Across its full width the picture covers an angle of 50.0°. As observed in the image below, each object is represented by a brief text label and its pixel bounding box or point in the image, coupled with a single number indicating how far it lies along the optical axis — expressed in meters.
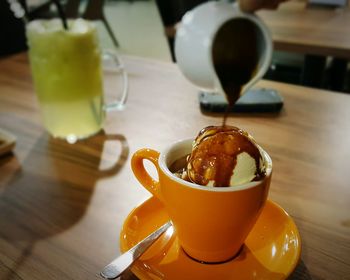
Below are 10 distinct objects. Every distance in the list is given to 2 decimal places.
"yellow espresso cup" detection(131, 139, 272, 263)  0.35
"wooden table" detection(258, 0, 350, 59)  1.16
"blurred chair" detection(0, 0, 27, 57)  1.56
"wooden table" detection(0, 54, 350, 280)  0.42
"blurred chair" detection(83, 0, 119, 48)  3.10
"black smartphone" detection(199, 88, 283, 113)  0.73
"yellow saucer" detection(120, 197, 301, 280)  0.37
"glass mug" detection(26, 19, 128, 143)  0.59
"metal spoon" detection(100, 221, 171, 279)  0.35
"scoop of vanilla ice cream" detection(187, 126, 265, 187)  0.38
